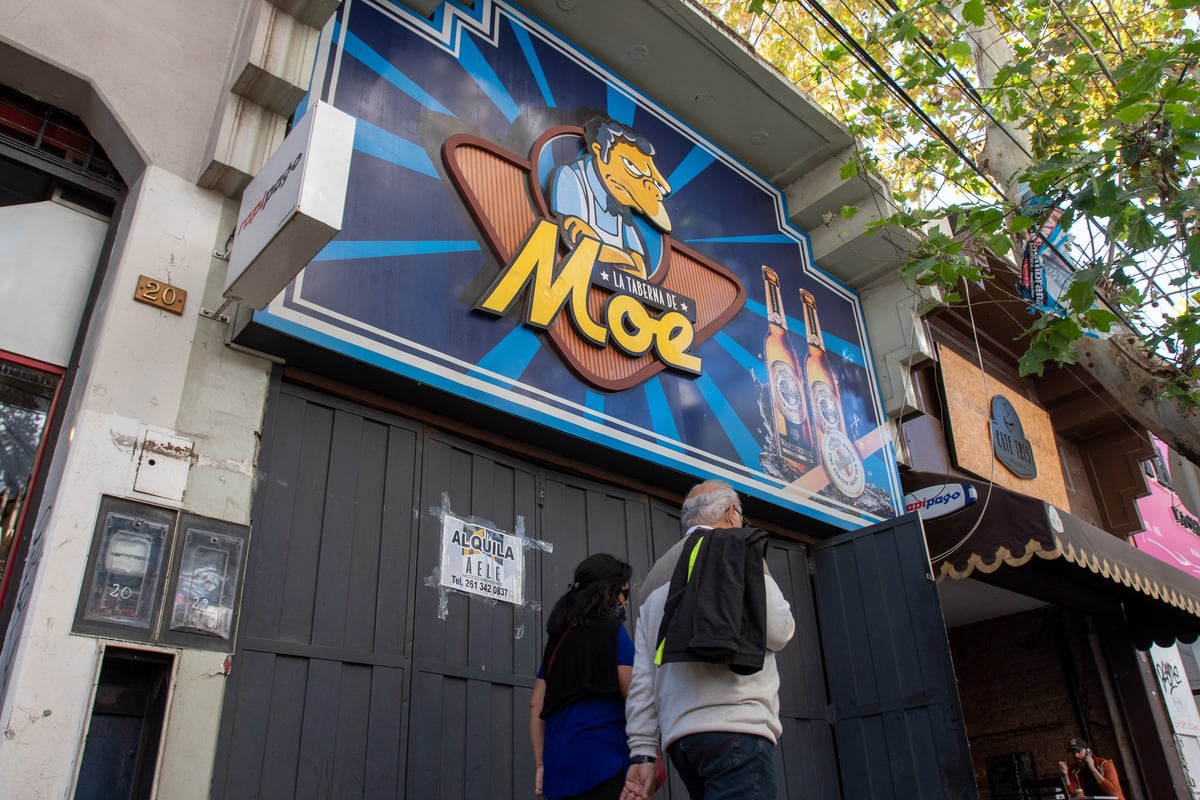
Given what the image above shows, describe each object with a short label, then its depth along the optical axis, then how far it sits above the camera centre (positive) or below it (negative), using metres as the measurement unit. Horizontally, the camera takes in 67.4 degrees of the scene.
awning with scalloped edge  7.41 +2.14
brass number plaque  4.41 +2.46
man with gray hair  3.01 +0.49
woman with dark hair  3.53 +0.53
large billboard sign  5.37 +3.66
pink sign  12.66 +3.75
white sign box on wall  3.97 +2.58
